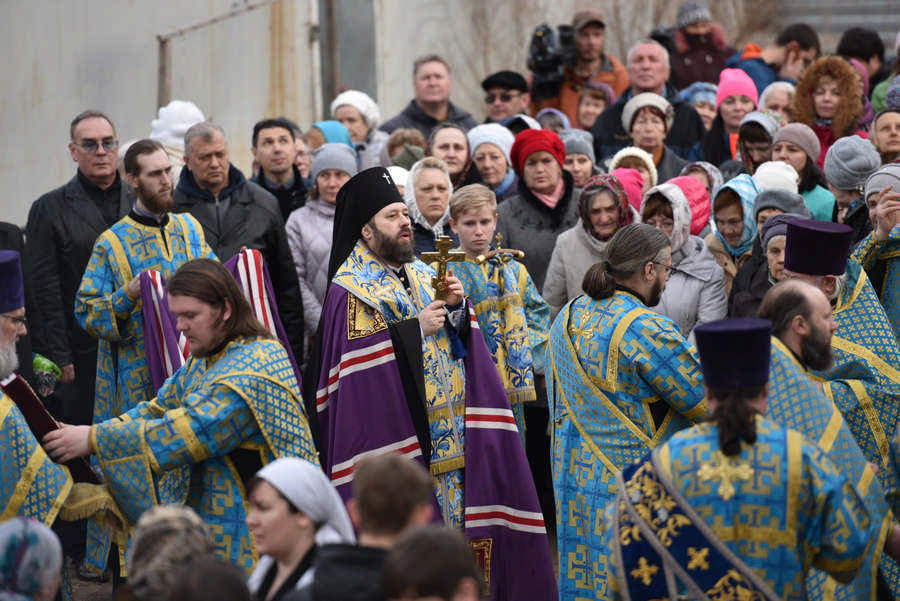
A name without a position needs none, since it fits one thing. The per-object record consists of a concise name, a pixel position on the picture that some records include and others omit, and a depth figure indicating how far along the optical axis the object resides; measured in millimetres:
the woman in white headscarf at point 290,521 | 8312
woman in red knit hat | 17000
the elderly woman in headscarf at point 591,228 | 15719
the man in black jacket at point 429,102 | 21016
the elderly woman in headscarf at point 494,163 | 18734
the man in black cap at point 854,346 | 11211
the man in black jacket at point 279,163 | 18359
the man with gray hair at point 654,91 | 20781
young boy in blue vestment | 14680
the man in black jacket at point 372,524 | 7516
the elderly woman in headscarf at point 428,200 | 15930
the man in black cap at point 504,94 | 21625
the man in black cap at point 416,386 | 12281
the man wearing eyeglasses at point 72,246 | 15258
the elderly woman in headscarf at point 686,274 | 14805
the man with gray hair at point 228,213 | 15898
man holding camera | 23234
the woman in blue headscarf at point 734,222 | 15773
